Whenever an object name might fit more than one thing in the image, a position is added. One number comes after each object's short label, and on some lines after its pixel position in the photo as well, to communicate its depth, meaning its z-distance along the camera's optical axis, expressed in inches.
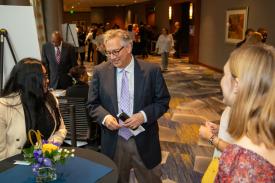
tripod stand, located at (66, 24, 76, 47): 292.6
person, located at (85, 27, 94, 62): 525.7
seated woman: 74.9
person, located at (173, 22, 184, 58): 530.5
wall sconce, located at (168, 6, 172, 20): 578.9
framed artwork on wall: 341.4
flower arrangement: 58.9
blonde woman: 40.4
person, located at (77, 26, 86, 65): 486.5
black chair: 121.3
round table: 66.4
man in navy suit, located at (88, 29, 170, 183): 86.8
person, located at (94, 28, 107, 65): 398.6
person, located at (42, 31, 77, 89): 206.5
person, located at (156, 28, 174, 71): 403.0
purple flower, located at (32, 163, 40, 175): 59.7
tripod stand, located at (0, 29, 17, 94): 97.9
